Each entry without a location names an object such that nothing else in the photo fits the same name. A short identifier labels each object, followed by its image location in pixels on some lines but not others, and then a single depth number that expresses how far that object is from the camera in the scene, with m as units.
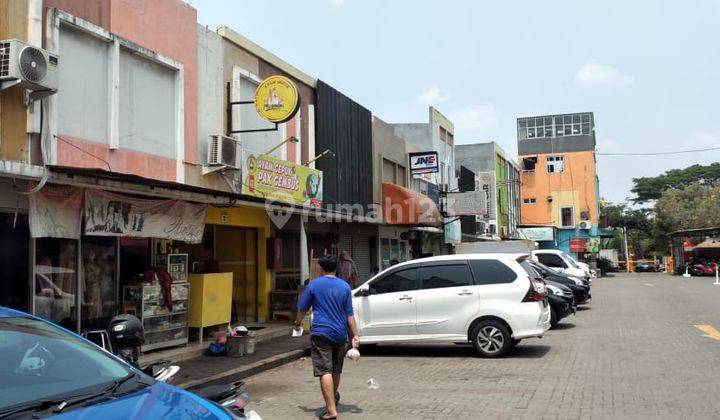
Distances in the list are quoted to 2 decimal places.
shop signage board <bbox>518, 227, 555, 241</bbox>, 52.19
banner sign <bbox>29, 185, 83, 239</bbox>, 7.90
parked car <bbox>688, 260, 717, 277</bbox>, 46.88
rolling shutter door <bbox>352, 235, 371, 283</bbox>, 20.41
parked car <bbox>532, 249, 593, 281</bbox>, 22.47
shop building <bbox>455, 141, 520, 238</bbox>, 42.41
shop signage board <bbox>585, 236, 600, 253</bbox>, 55.84
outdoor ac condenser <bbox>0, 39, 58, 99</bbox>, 7.70
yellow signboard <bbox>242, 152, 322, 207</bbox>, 13.00
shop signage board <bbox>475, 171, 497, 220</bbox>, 42.56
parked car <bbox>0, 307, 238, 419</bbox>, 3.03
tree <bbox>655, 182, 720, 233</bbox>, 51.09
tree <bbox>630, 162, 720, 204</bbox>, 73.38
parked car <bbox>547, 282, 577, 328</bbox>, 14.16
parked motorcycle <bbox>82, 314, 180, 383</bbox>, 4.23
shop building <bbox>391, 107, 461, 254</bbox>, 27.03
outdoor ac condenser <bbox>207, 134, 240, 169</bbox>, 11.86
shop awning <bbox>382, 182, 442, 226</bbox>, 20.97
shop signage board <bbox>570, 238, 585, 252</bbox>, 54.06
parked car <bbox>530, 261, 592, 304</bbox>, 17.94
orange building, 56.34
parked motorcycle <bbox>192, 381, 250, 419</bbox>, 3.75
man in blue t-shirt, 6.82
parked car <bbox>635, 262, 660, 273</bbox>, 64.94
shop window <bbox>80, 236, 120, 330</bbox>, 9.57
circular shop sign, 12.14
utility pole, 65.16
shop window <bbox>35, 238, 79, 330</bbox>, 8.73
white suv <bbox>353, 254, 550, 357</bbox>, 10.52
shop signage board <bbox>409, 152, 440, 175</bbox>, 23.84
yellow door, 14.58
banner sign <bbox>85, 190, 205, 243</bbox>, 8.72
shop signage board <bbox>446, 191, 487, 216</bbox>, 27.31
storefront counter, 11.30
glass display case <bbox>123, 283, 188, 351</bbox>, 10.12
